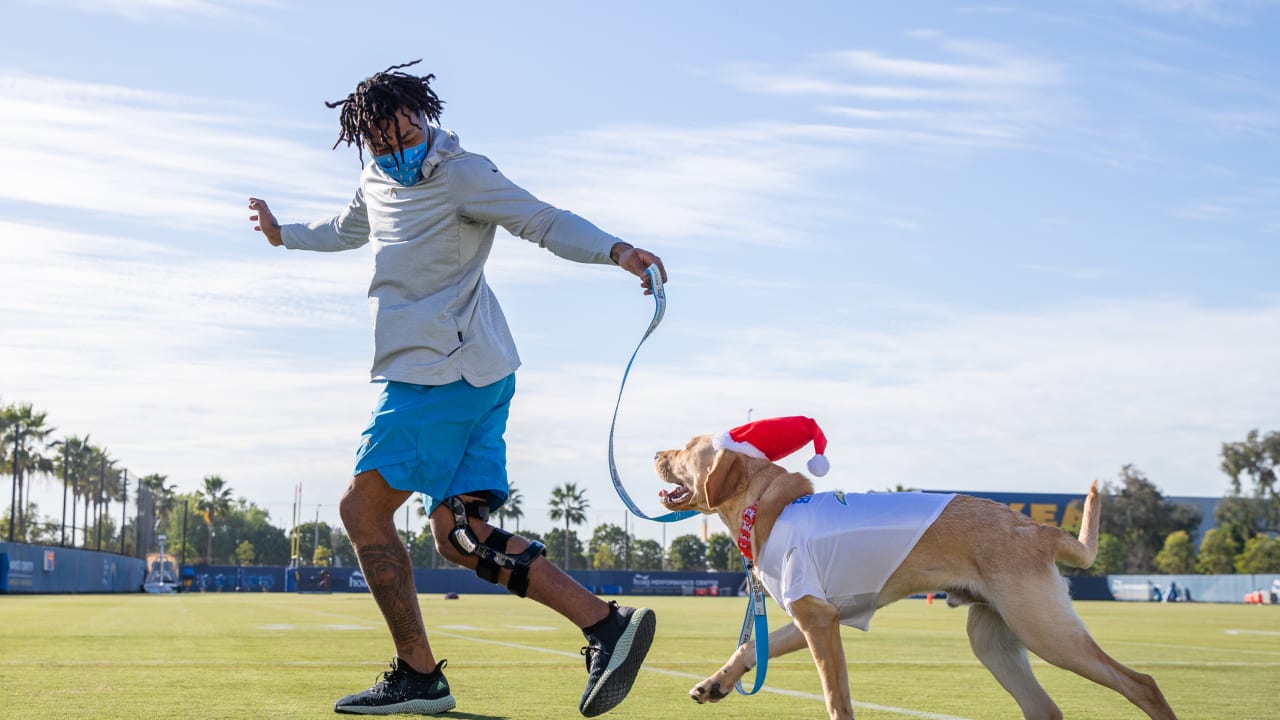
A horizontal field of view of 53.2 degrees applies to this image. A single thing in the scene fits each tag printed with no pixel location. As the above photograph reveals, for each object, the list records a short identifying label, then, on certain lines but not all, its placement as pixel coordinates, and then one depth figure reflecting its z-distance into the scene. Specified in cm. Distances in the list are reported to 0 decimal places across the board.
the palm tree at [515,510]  10776
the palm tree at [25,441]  7611
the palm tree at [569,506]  11256
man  472
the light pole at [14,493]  5577
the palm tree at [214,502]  13062
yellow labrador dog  414
